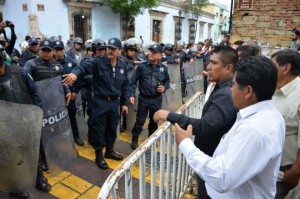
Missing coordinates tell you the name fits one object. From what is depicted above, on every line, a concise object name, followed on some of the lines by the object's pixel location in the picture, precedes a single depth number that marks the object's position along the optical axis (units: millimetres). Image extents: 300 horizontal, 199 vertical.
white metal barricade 1360
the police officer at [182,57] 6867
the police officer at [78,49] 6486
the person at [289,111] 2025
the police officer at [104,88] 3562
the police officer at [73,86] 4370
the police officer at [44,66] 3490
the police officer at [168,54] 6554
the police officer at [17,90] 2645
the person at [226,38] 9039
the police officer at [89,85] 4594
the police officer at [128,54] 5258
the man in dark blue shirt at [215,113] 1991
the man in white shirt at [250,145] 1199
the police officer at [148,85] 4320
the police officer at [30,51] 4840
